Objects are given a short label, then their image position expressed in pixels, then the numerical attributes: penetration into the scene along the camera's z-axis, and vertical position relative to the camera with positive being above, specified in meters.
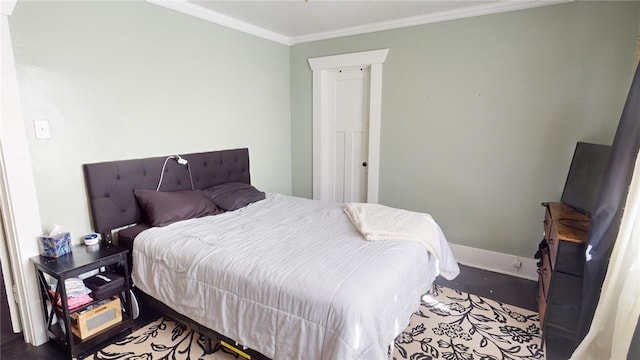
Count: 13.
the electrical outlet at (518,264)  3.06 -1.28
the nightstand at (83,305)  1.93 -1.12
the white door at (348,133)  3.84 -0.08
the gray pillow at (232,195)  2.97 -0.64
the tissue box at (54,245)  2.06 -0.74
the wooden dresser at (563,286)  1.88 -0.95
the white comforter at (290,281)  1.50 -0.82
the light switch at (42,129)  2.07 -0.01
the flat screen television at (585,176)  2.20 -0.36
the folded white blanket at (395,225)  2.19 -0.70
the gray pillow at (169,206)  2.49 -0.63
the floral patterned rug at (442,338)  2.02 -1.40
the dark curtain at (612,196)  1.67 -0.37
